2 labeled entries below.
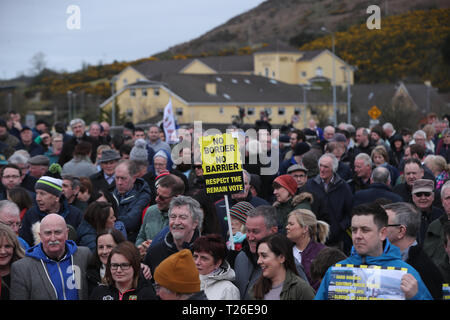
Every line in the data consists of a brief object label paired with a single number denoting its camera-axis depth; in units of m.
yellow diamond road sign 31.42
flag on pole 16.53
